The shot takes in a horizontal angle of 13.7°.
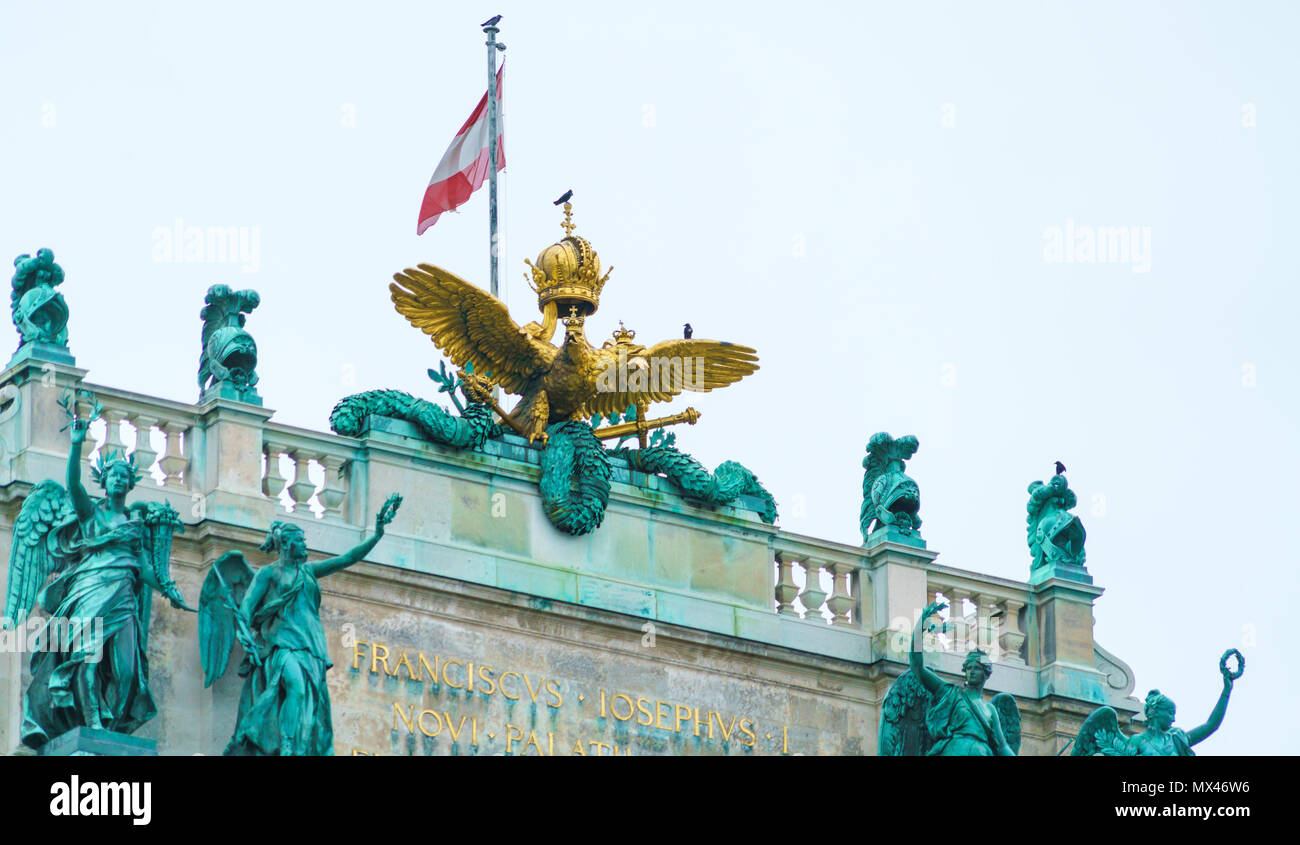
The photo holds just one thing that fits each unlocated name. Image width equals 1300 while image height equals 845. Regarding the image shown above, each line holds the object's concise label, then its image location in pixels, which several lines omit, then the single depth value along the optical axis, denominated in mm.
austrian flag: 53281
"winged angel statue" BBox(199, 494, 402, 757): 44812
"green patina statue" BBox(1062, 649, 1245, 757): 47844
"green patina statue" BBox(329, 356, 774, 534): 47656
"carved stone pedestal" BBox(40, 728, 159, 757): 43594
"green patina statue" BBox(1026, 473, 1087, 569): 50656
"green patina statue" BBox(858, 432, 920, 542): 49875
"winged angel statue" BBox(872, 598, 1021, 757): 46781
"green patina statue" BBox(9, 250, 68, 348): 46188
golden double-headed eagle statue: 48312
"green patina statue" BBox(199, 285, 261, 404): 46812
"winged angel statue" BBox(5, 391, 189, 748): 44375
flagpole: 52500
